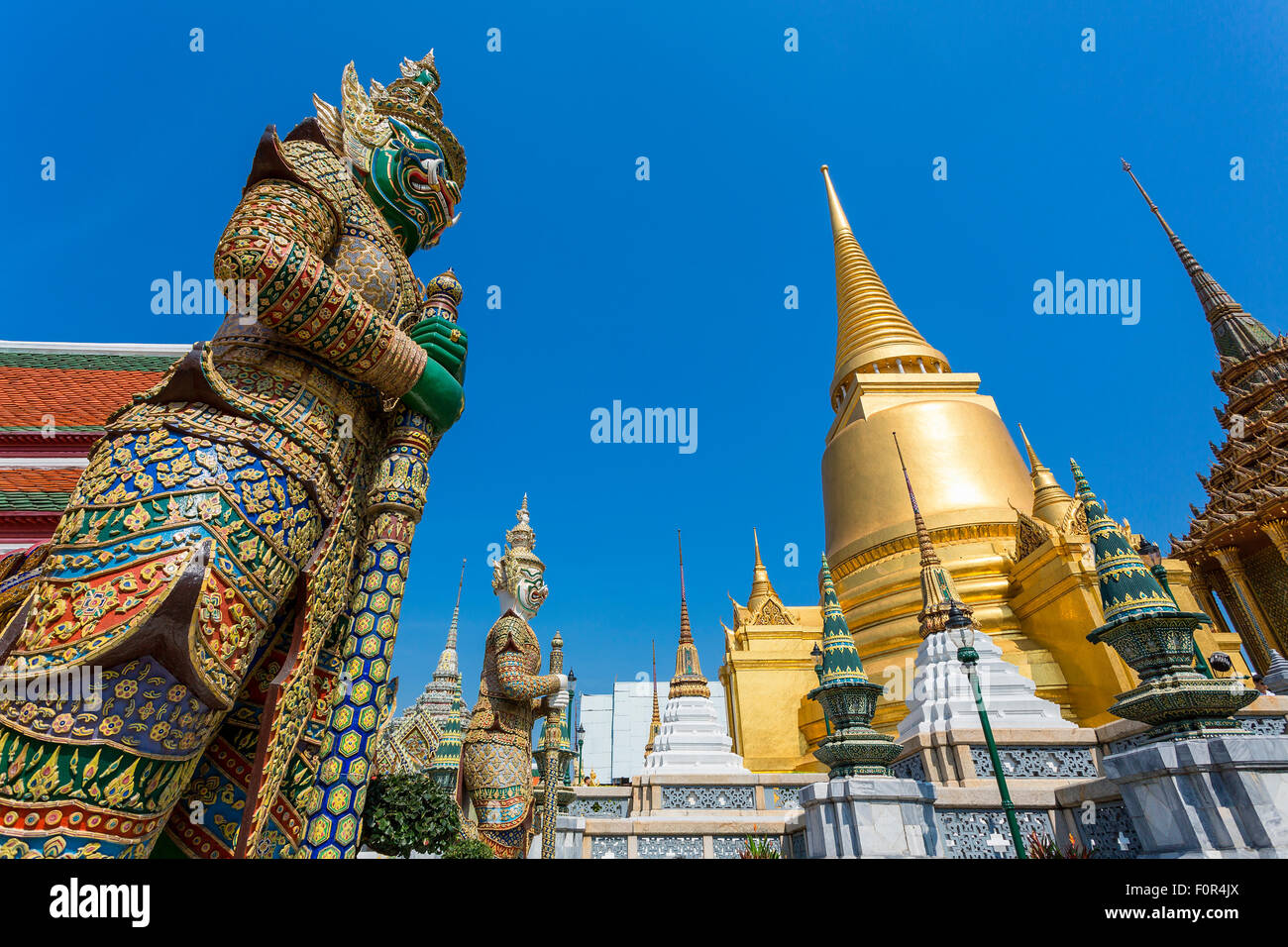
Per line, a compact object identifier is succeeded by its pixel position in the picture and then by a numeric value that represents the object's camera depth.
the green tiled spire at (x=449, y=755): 8.73
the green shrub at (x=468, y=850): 5.31
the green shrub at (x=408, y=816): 4.22
